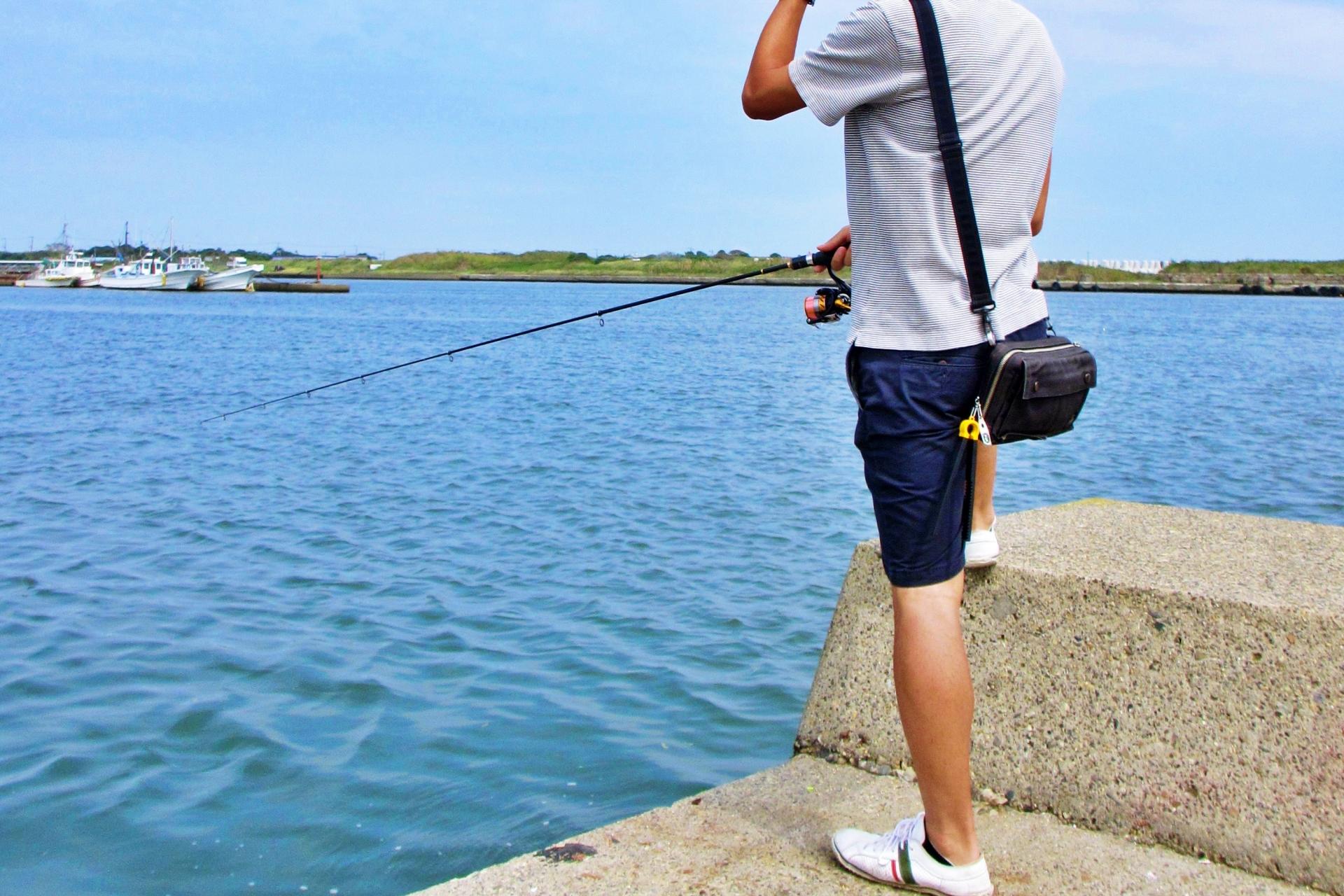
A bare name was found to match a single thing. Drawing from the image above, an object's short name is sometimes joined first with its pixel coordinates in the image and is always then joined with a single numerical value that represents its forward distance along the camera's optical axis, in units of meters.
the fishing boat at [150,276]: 77.00
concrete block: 2.35
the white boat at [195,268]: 76.69
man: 2.04
